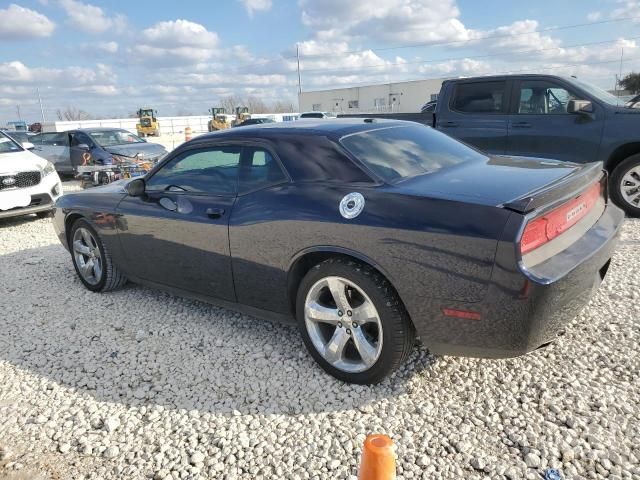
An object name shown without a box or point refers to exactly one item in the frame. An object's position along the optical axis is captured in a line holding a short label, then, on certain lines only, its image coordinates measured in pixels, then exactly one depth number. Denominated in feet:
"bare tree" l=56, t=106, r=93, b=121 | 318.36
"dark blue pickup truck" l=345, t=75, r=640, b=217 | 20.27
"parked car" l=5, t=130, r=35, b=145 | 61.61
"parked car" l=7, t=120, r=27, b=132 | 168.47
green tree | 143.80
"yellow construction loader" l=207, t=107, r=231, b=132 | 130.62
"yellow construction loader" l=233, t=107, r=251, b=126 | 139.74
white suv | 25.43
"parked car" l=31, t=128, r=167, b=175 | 36.99
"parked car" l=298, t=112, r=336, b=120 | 69.12
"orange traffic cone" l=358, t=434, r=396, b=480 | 4.82
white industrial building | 148.05
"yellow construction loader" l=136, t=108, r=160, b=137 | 134.62
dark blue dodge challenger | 7.68
